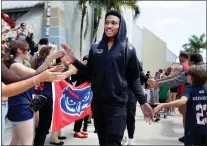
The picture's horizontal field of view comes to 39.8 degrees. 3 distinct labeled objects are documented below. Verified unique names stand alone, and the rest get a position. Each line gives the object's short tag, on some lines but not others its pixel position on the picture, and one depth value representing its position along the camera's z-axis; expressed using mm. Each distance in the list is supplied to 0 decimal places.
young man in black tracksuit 2578
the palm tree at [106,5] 6636
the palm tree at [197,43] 59219
